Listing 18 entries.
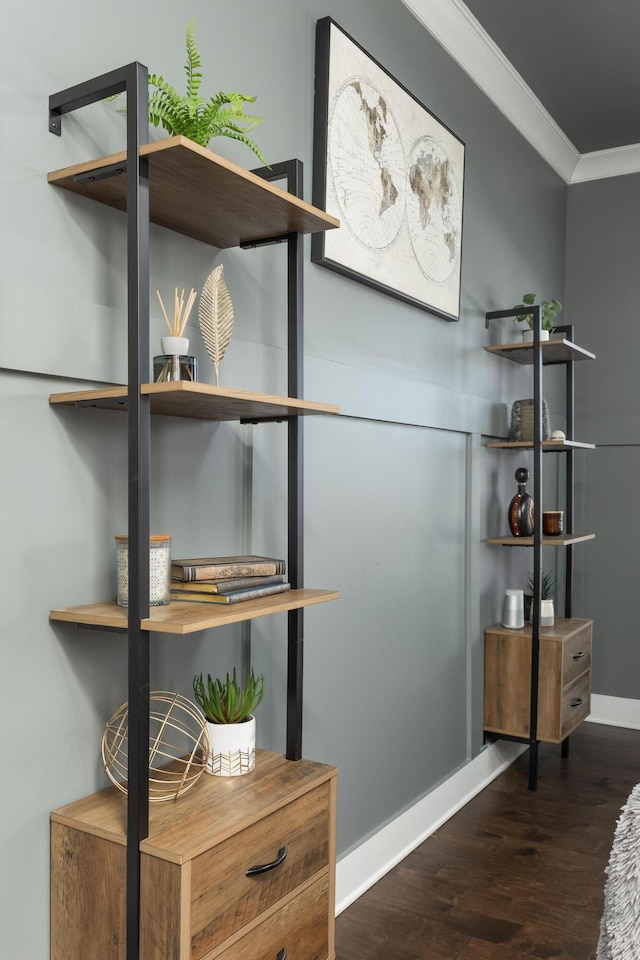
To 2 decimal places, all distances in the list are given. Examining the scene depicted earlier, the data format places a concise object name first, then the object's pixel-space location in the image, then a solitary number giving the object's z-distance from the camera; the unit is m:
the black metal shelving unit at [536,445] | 3.16
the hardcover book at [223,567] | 1.46
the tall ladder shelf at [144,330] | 1.24
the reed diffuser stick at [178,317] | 1.45
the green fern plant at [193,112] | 1.42
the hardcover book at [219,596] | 1.43
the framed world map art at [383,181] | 2.16
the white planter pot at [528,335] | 3.44
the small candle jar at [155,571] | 1.36
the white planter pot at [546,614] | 3.46
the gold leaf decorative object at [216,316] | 1.52
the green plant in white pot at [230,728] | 1.53
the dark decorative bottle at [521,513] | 3.42
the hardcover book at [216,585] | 1.44
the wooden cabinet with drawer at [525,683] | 3.21
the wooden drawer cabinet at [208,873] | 1.22
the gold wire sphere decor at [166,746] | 1.45
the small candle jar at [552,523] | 3.55
